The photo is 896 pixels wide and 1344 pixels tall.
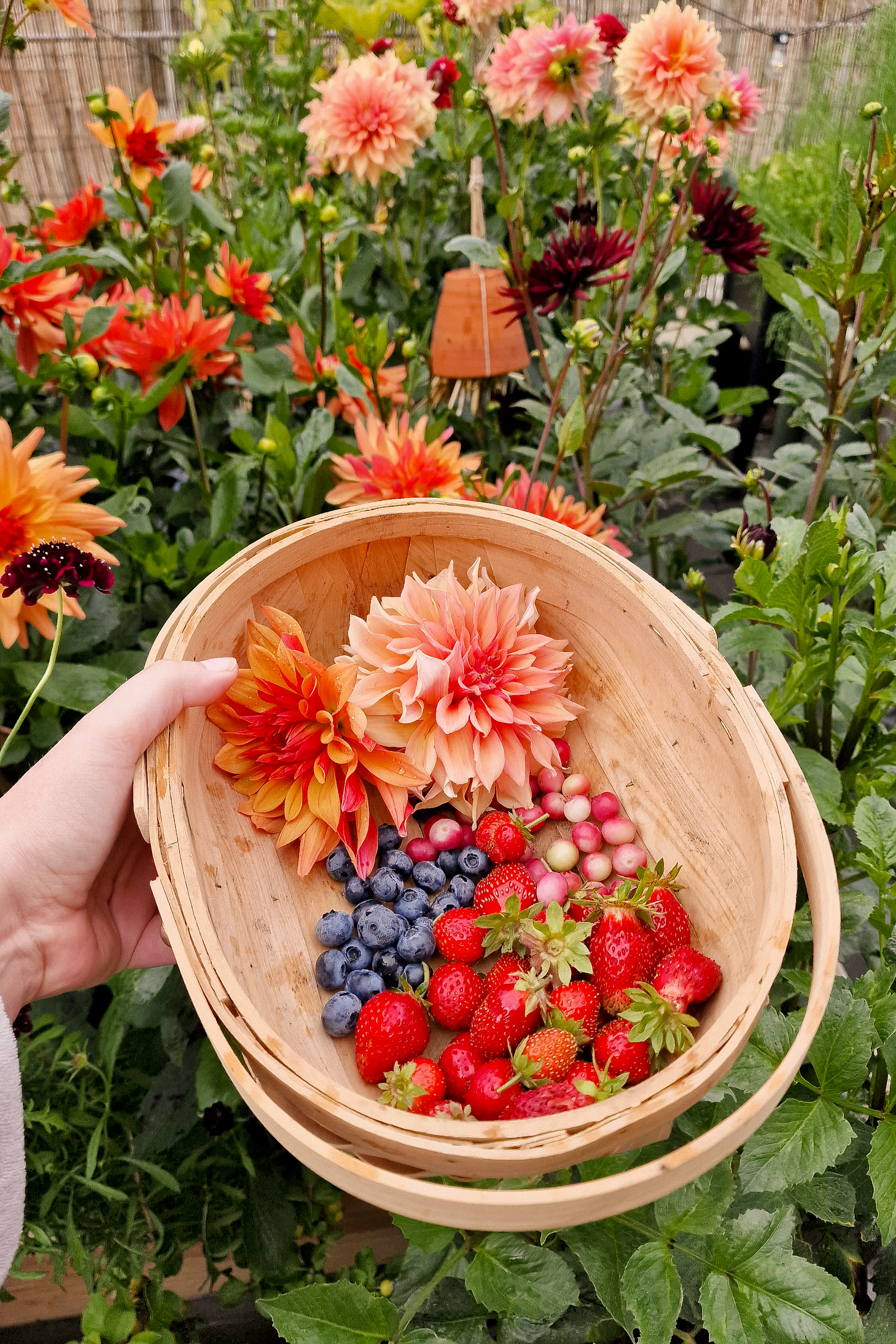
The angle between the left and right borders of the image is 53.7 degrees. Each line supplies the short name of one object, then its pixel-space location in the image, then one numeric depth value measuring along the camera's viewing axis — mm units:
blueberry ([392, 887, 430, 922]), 688
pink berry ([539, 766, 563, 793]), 759
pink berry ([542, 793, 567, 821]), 744
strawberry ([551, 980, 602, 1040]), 578
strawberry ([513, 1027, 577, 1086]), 542
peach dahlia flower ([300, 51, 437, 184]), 1000
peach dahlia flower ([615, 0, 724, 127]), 877
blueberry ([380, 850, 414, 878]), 719
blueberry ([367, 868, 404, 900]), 694
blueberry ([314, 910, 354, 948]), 659
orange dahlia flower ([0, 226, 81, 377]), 838
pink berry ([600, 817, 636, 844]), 693
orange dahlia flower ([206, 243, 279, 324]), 988
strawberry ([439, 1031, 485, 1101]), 580
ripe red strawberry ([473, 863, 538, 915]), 674
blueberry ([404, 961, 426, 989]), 661
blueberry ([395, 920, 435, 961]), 660
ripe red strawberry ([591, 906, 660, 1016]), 584
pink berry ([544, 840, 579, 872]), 699
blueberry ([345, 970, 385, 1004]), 618
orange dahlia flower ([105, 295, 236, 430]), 852
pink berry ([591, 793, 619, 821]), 712
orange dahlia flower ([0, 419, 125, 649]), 646
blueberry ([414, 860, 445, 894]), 719
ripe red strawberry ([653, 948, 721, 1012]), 542
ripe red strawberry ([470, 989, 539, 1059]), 574
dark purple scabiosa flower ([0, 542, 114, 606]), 589
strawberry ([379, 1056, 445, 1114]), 529
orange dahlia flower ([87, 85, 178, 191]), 987
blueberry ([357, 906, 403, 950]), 655
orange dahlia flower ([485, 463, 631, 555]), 814
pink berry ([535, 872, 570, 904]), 667
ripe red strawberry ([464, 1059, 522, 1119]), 542
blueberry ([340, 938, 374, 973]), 642
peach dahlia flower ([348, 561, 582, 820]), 700
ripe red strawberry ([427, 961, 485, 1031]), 620
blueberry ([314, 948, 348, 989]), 634
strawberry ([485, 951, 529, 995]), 606
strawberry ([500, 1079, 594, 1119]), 487
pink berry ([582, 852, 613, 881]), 690
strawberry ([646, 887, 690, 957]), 600
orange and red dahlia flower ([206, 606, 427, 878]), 676
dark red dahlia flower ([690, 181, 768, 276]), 943
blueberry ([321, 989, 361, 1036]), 606
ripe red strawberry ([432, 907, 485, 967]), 652
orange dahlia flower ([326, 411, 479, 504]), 826
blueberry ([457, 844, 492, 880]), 720
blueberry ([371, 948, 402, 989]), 650
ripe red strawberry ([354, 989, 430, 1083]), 573
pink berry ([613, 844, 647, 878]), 671
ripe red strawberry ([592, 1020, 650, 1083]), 533
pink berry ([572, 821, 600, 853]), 703
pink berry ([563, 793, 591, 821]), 720
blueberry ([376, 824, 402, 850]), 742
